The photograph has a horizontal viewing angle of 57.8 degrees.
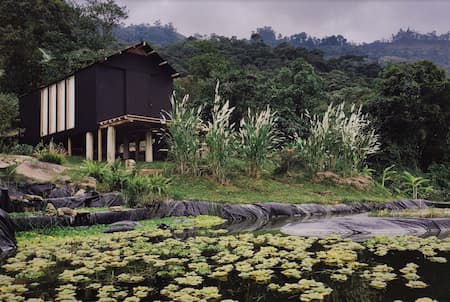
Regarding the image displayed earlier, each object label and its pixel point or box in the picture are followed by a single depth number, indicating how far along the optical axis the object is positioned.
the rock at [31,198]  7.07
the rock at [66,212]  6.34
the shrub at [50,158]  10.38
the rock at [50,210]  6.23
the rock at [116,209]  7.09
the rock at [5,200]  6.45
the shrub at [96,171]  8.95
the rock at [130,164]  10.29
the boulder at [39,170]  8.66
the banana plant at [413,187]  12.09
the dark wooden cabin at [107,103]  13.18
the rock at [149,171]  10.13
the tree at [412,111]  16.72
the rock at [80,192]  7.97
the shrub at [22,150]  11.68
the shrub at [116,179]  8.53
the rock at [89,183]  8.55
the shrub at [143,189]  7.78
